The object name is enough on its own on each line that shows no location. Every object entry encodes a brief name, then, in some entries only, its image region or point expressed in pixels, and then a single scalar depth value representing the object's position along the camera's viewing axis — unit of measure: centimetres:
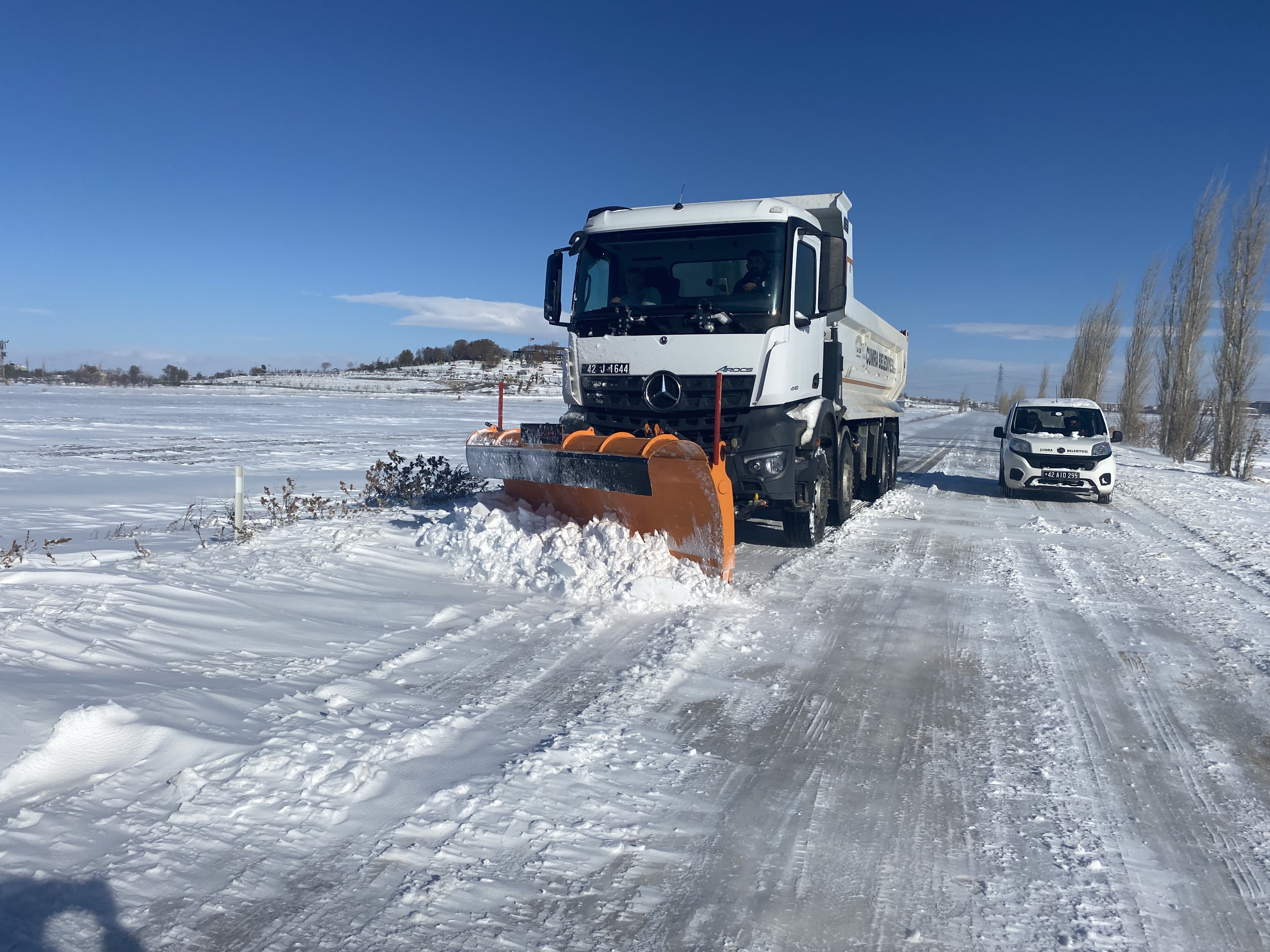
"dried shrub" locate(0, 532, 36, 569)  521
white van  1212
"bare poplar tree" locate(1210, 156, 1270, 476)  1991
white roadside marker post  667
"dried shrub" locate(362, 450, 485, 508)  885
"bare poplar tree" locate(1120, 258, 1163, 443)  3466
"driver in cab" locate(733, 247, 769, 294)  661
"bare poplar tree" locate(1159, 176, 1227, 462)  2431
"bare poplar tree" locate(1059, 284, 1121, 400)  4306
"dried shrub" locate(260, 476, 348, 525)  739
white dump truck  616
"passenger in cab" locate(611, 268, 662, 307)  697
